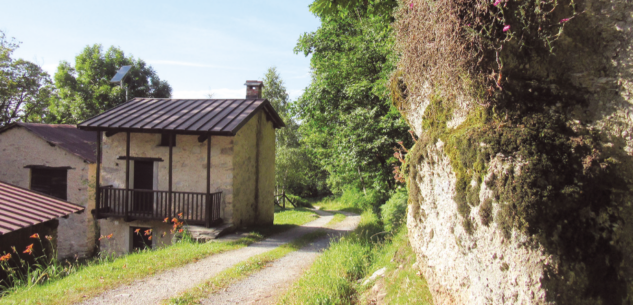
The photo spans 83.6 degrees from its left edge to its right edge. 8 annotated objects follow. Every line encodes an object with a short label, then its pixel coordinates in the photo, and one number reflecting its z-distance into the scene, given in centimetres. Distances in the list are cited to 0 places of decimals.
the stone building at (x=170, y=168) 1092
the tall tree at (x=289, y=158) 2897
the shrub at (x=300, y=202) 2739
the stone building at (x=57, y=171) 1415
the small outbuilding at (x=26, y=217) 714
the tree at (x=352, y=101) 1101
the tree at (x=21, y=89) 2338
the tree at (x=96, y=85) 2753
